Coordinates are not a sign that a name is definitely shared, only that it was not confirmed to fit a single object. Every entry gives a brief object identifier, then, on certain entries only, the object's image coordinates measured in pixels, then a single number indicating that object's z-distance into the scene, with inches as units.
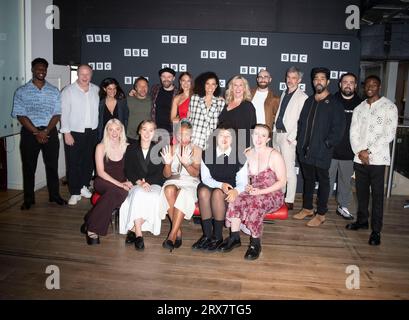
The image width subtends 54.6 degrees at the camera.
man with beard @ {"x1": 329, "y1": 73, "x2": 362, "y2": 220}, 175.2
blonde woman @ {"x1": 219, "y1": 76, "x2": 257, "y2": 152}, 159.9
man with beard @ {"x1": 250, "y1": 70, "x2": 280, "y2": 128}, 186.1
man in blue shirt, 182.7
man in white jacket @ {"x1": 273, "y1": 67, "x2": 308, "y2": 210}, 181.8
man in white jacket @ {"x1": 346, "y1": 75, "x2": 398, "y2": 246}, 151.6
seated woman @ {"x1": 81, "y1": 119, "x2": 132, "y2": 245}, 146.3
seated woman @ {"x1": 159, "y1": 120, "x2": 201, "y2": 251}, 143.6
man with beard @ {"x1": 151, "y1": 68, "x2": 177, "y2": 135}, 189.0
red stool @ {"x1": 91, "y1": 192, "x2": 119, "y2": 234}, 155.7
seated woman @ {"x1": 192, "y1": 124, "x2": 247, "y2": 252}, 141.5
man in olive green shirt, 191.2
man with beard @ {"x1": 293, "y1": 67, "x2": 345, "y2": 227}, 165.0
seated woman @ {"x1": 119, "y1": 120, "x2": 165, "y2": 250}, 144.5
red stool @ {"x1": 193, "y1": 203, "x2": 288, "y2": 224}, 147.7
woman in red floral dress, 139.8
